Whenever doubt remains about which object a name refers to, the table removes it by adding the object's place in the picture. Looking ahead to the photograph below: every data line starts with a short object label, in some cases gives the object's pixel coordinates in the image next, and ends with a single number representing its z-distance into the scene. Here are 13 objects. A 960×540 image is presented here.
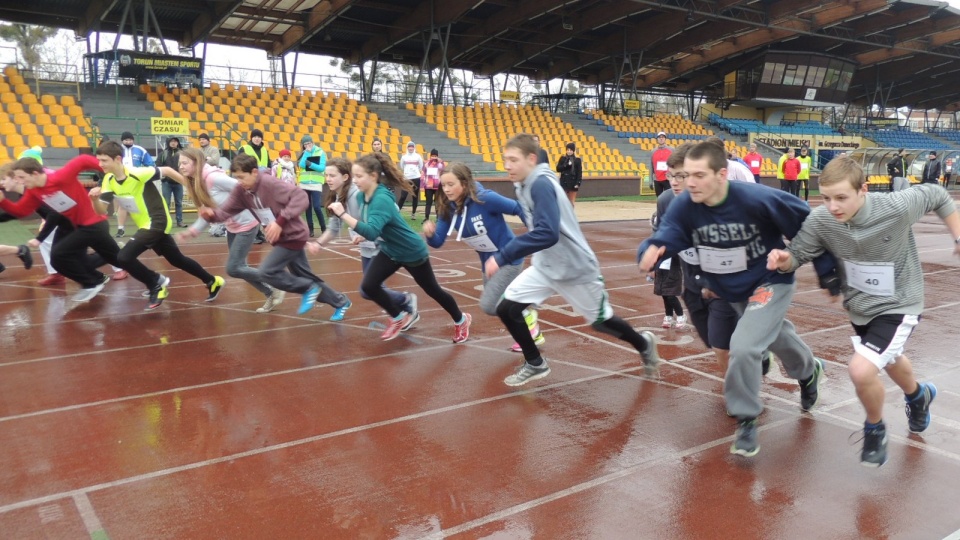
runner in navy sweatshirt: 3.79
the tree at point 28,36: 37.91
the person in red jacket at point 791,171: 20.83
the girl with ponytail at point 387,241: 6.00
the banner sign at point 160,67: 23.36
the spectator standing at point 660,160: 14.29
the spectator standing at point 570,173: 17.89
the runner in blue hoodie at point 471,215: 5.75
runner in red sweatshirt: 7.17
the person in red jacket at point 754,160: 18.79
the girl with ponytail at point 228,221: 7.16
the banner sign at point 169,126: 16.03
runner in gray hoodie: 4.66
